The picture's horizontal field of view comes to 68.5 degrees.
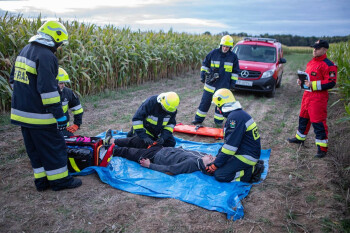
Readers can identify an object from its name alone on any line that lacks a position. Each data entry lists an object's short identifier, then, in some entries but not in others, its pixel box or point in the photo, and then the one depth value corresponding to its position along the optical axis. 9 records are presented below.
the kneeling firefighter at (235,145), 4.04
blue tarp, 3.72
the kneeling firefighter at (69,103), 4.75
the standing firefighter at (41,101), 3.35
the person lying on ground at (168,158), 4.50
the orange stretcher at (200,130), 6.41
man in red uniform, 5.24
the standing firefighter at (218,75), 7.17
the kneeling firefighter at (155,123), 4.70
